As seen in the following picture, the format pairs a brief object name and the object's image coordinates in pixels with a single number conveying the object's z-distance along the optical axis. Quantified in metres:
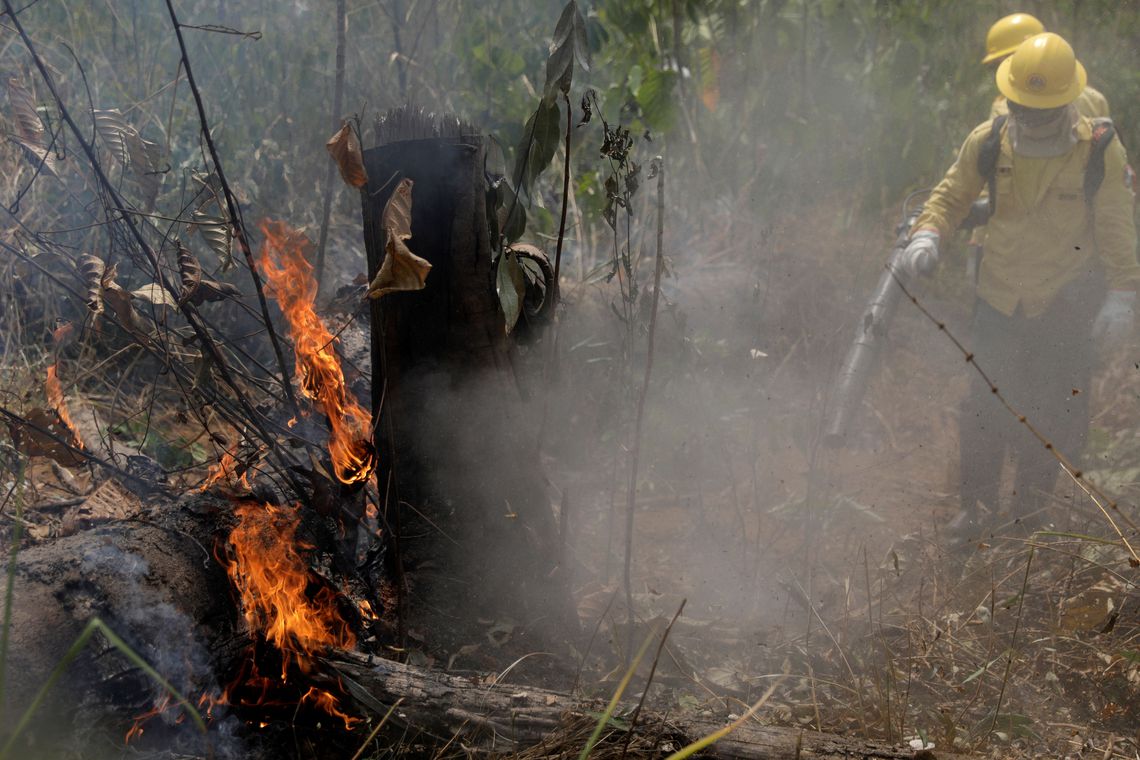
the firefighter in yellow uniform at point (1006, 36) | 5.51
